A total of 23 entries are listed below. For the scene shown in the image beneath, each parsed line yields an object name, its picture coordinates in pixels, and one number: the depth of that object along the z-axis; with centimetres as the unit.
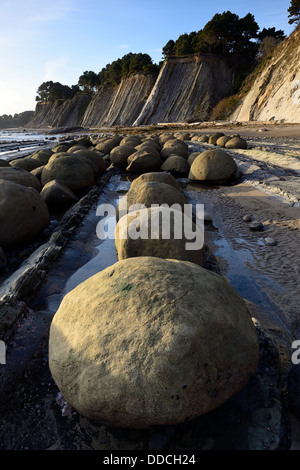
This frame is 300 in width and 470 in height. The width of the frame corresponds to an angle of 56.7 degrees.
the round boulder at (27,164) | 955
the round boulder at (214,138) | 1564
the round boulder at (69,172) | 791
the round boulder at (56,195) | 686
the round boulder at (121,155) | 1167
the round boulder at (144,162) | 1021
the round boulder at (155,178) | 578
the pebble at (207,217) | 579
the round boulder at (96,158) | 1019
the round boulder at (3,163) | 905
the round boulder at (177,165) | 973
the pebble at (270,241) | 455
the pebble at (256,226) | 512
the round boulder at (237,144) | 1261
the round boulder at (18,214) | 484
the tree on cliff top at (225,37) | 3606
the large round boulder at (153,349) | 167
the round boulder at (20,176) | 637
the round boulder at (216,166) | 825
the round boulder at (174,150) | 1113
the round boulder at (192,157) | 1003
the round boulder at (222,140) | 1391
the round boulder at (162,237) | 345
